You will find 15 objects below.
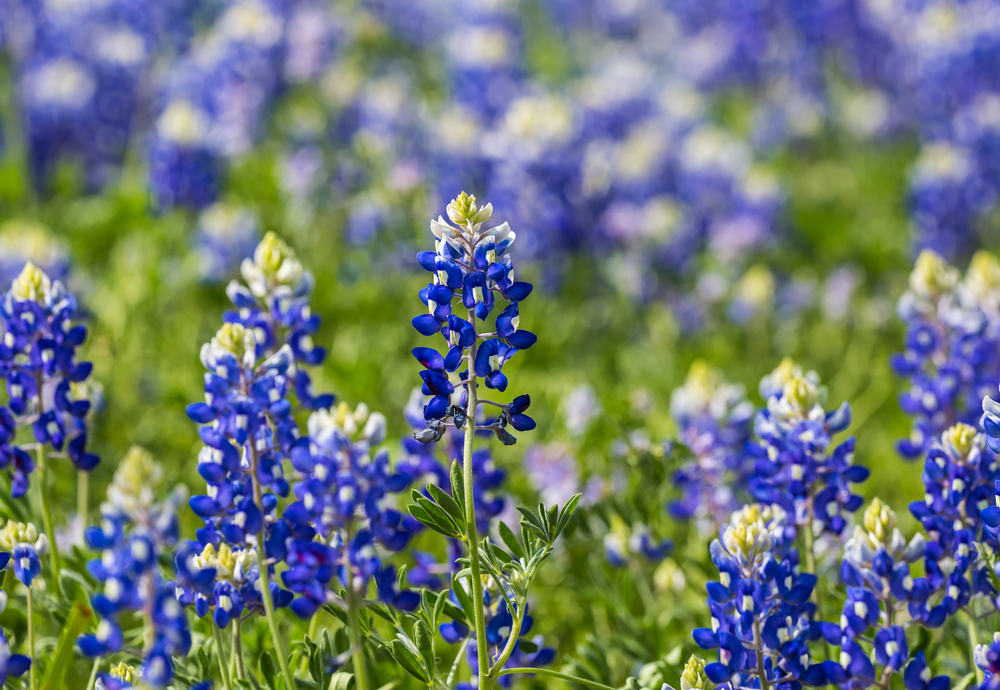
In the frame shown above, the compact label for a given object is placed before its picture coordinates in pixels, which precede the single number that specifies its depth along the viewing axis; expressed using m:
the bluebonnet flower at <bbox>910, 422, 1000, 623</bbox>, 4.23
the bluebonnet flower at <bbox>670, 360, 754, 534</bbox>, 5.91
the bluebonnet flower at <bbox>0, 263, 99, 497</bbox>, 4.53
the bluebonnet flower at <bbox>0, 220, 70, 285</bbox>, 8.13
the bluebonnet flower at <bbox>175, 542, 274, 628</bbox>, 3.84
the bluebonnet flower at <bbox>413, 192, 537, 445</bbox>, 3.75
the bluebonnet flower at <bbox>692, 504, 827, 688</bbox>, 4.00
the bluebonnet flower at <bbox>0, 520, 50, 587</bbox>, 4.00
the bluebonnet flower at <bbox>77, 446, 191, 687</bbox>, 3.29
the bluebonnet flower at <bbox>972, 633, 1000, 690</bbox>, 3.81
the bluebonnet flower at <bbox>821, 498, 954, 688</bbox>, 4.00
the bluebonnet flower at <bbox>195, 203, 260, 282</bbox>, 9.37
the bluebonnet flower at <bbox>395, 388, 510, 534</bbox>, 4.94
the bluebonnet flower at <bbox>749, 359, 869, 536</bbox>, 4.58
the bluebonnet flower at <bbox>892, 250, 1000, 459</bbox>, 5.81
